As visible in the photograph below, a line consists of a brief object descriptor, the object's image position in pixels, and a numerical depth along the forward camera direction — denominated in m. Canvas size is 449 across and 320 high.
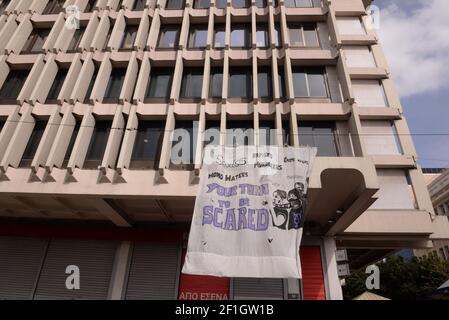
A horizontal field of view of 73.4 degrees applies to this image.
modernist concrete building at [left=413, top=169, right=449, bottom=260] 40.91
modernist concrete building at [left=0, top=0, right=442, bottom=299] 11.81
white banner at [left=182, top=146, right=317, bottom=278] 8.47
